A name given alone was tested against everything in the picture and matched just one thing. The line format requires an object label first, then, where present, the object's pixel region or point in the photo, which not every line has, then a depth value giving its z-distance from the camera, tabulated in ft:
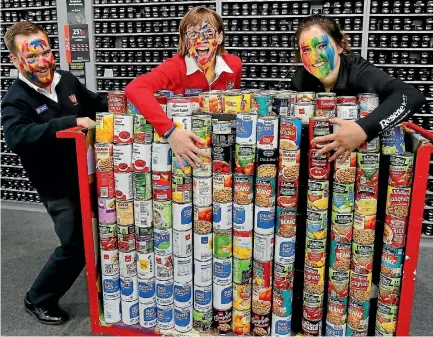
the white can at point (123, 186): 6.28
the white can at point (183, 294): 6.47
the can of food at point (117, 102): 6.56
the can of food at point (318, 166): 5.60
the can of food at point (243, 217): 5.97
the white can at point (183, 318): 6.56
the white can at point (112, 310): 6.87
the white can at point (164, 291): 6.57
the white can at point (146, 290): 6.67
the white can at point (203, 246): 6.22
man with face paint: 7.64
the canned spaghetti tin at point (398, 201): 5.56
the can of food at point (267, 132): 5.60
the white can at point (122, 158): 6.15
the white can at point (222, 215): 6.04
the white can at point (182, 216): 6.15
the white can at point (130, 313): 6.84
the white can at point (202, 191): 6.00
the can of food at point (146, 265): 6.57
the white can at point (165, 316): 6.68
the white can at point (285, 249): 6.00
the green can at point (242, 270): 6.22
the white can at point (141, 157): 6.08
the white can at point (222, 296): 6.35
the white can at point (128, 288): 6.74
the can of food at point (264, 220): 5.92
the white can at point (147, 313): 6.77
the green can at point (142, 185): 6.20
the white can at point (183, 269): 6.38
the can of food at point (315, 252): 5.92
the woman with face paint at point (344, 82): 5.36
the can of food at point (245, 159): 5.74
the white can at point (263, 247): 6.02
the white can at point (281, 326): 6.28
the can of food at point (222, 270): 6.26
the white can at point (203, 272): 6.33
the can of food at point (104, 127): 6.19
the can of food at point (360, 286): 5.94
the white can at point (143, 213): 6.32
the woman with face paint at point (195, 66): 6.44
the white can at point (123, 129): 6.10
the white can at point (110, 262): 6.70
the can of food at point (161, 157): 6.01
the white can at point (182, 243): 6.27
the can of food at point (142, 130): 6.06
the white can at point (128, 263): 6.65
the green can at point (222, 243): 6.13
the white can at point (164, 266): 6.46
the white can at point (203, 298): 6.42
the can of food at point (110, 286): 6.77
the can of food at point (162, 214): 6.25
